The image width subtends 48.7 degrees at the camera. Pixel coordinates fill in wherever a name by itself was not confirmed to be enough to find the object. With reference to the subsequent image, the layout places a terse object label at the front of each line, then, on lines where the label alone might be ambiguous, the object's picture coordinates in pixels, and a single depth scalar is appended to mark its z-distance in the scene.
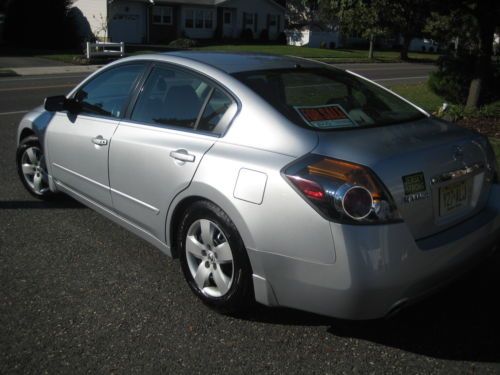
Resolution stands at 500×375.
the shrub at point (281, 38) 49.88
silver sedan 2.71
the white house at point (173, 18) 38.88
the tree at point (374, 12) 9.77
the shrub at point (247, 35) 47.06
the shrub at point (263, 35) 48.51
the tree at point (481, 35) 10.57
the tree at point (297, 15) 51.48
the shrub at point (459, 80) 11.92
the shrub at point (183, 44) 35.47
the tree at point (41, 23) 34.06
